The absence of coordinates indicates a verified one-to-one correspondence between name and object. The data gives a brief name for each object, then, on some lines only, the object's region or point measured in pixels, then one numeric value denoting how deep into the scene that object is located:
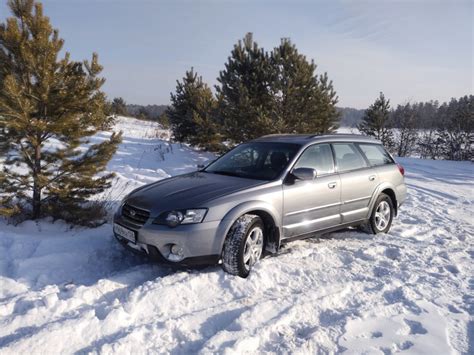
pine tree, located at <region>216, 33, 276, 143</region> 12.30
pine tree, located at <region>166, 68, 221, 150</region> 15.36
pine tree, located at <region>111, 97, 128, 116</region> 39.13
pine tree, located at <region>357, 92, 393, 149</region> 29.64
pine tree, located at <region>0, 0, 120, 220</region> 4.50
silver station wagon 3.66
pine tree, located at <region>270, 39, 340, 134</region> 12.71
